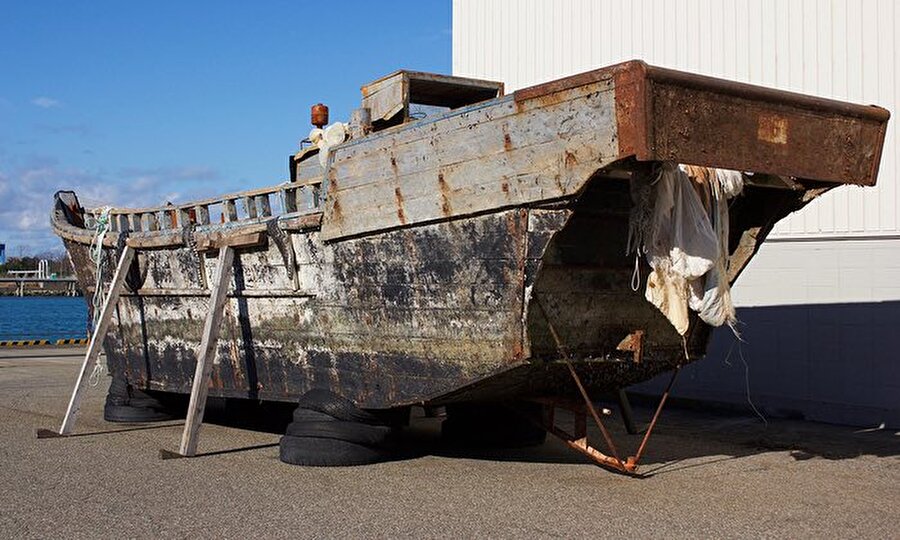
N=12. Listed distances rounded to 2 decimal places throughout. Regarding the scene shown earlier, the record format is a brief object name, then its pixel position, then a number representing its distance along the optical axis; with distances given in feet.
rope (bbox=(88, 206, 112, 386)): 37.58
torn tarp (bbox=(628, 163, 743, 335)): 22.72
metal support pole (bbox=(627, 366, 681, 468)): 24.56
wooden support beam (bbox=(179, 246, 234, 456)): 28.68
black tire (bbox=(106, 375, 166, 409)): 37.00
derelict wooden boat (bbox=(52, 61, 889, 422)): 21.22
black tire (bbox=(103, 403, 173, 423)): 36.68
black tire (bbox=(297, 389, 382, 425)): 26.71
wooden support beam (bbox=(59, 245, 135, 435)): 33.27
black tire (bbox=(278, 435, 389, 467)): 26.37
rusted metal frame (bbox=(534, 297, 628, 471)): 23.52
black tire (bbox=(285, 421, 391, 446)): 26.61
